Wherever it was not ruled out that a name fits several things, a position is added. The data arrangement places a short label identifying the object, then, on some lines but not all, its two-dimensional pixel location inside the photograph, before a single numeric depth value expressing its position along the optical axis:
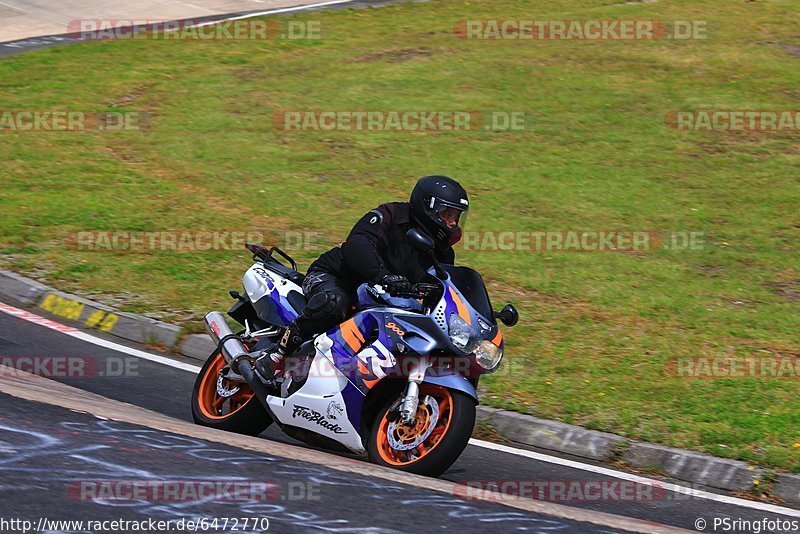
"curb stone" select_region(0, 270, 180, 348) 21.41
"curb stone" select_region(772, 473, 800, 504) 16.09
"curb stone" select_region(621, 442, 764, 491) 16.48
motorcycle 13.90
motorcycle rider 14.66
